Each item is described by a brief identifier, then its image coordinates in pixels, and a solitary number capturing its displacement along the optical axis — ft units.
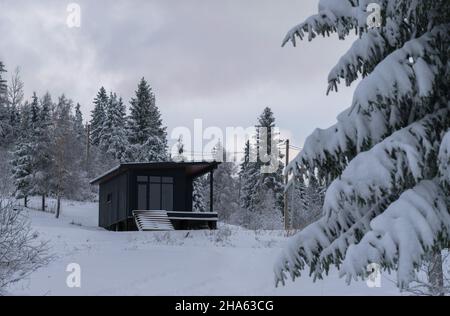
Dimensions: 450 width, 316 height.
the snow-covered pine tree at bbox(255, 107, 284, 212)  200.64
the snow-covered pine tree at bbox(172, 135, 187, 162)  256.93
